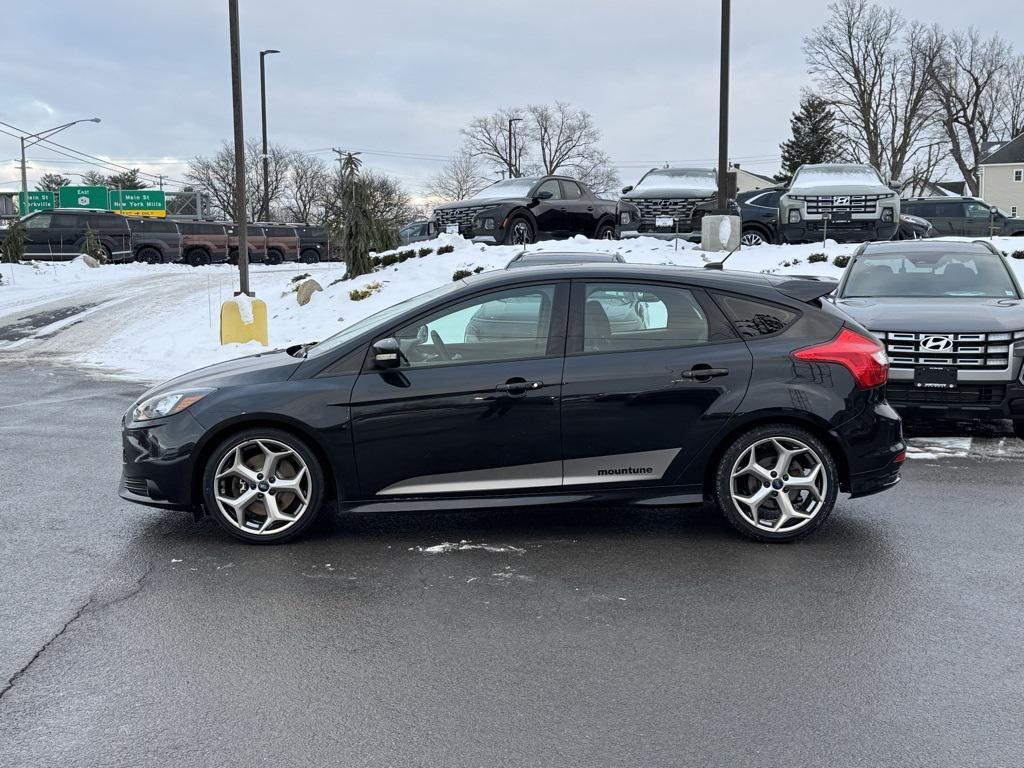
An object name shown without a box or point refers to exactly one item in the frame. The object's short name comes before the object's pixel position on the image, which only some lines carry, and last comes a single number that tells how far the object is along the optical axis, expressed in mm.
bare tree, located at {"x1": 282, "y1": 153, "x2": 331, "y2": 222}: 98438
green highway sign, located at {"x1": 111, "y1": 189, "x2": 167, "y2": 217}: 67188
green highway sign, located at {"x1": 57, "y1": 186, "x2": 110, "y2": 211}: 64938
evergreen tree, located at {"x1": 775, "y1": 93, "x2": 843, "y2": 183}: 72188
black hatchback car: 5496
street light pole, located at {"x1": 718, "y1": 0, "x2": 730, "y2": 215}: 20172
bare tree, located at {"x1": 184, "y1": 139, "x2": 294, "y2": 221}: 92125
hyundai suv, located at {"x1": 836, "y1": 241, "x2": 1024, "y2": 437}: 8453
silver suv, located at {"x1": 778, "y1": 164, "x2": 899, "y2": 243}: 19344
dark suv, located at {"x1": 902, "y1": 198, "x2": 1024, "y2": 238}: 31406
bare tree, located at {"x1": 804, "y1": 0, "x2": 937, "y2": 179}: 61375
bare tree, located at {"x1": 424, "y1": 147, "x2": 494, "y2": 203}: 100506
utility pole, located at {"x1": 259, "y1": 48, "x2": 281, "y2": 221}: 35844
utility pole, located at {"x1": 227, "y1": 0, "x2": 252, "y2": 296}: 17953
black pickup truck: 20500
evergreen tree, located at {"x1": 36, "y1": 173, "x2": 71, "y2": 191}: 111062
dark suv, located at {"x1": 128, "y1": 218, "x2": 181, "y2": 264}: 37781
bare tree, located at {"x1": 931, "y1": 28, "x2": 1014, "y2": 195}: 70500
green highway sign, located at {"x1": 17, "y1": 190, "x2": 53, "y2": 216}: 70125
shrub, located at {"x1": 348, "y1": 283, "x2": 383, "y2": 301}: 18516
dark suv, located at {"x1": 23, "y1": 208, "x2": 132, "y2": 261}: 35062
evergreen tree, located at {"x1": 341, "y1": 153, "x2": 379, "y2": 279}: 19730
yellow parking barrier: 15172
